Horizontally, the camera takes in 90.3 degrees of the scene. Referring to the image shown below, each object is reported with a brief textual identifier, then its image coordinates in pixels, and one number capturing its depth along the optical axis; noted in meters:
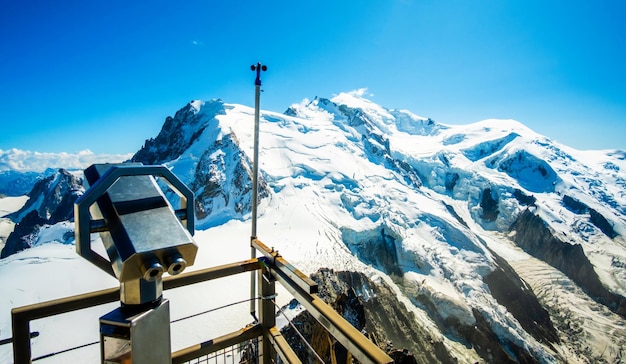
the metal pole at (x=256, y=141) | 4.29
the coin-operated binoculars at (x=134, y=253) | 1.36
